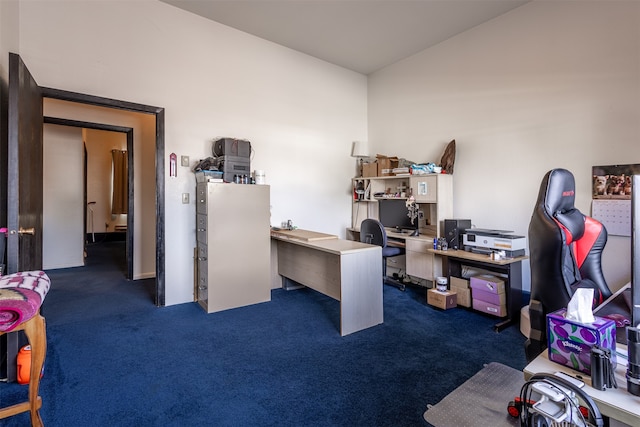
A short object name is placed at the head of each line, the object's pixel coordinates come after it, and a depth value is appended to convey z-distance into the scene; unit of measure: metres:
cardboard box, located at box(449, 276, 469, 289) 3.38
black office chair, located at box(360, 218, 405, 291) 3.80
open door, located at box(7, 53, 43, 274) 2.05
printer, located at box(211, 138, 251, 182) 3.46
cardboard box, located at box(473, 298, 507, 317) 3.06
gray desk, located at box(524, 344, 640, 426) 0.68
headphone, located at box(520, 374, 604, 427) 0.67
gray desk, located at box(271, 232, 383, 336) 2.76
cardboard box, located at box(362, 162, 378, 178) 4.70
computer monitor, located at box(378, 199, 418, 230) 4.34
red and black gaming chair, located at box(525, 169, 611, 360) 1.38
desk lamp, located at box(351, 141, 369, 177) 4.96
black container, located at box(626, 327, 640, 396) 0.73
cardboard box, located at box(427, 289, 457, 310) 3.33
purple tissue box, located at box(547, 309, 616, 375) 0.83
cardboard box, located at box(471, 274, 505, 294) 3.04
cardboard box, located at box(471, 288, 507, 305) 3.05
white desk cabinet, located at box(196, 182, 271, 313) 3.32
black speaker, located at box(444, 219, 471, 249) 3.49
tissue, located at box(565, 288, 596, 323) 0.87
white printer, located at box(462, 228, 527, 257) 3.03
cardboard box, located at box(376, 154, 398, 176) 4.52
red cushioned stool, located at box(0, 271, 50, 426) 1.51
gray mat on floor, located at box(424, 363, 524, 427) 1.07
